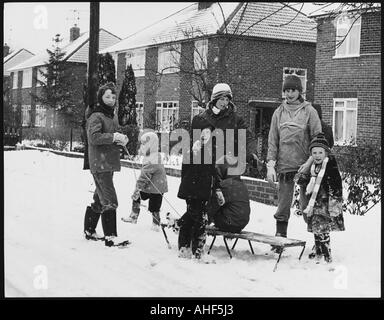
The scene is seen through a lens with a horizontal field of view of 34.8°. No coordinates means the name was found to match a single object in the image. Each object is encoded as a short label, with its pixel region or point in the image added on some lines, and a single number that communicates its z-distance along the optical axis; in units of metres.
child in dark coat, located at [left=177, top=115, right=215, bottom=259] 6.02
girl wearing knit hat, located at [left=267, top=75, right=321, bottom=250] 6.49
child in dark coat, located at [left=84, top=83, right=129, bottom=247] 6.56
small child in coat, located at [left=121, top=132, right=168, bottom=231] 7.86
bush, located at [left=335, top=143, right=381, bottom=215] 9.12
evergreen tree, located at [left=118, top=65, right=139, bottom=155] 20.17
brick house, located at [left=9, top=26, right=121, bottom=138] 29.06
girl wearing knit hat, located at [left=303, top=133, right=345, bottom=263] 5.94
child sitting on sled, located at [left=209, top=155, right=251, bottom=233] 6.31
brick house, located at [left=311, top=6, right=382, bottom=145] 17.47
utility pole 11.23
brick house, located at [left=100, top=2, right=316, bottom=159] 21.41
